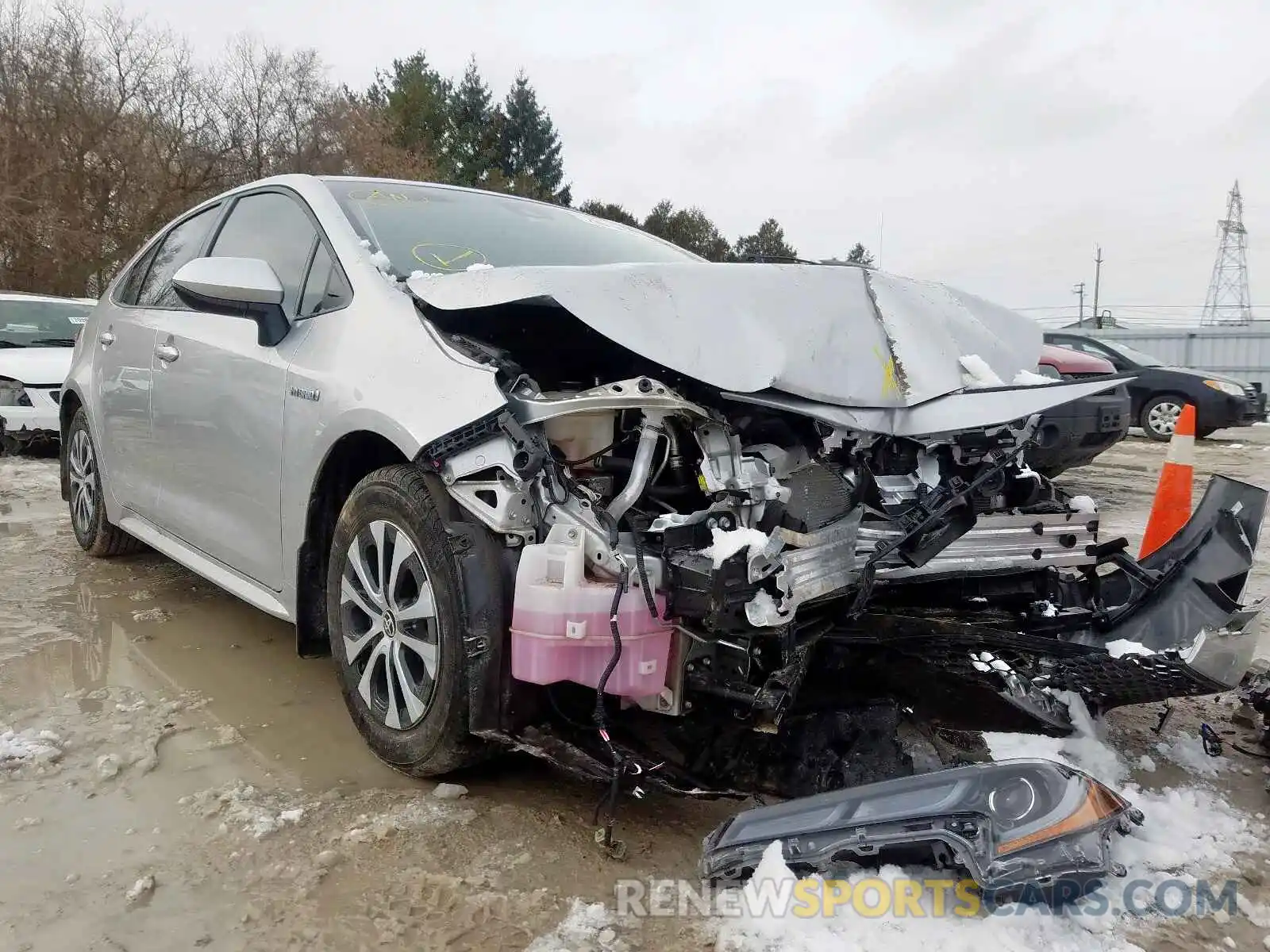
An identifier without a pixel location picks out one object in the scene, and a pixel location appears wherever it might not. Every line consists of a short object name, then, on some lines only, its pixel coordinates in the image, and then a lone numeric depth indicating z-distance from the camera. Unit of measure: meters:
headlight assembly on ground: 1.77
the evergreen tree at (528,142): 38.19
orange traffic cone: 3.79
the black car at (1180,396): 11.45
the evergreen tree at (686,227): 40.12
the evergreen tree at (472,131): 36.81
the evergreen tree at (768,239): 43.62
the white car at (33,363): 8.40
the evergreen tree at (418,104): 35.62
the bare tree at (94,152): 19.08
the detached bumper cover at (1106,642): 2.30
